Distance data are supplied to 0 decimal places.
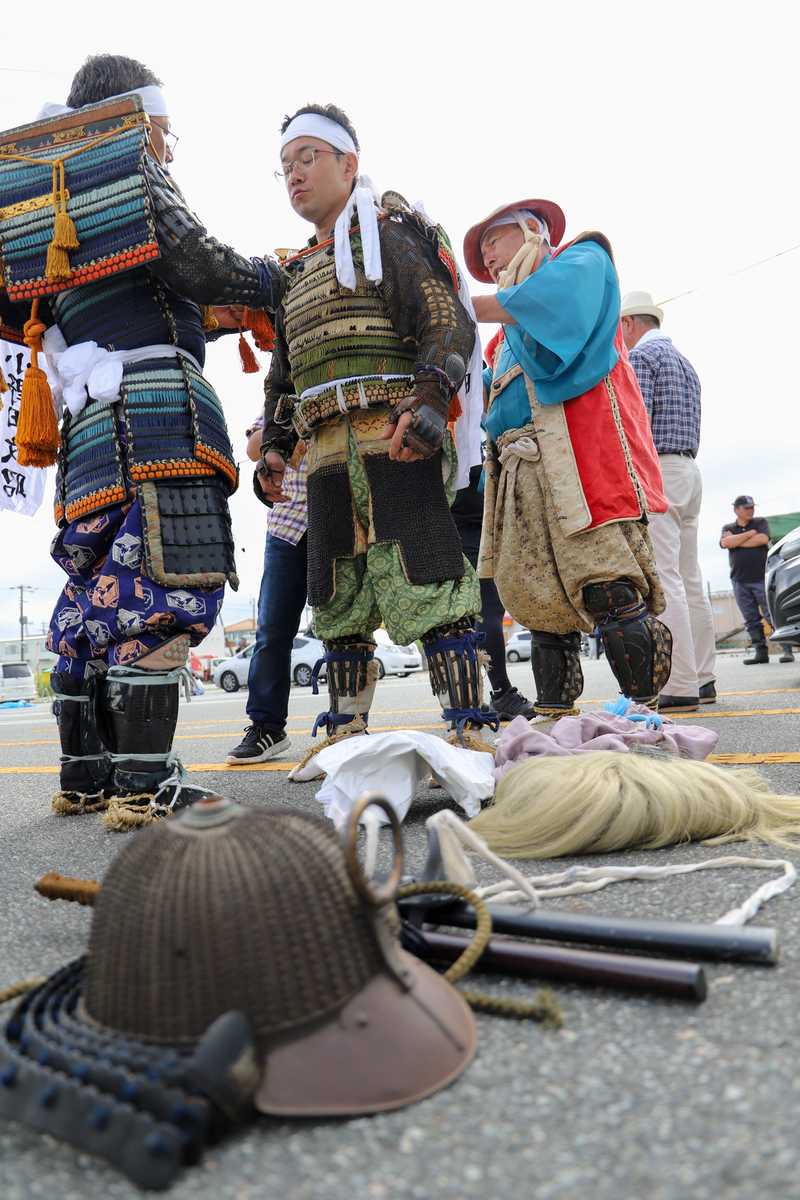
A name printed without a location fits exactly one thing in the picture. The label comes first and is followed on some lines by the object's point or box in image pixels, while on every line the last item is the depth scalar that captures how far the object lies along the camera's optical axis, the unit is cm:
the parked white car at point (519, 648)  2825
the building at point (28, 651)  5714
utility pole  6712
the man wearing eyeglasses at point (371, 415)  251
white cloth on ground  193
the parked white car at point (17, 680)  3195
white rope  121
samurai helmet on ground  74
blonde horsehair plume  171
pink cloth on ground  227
